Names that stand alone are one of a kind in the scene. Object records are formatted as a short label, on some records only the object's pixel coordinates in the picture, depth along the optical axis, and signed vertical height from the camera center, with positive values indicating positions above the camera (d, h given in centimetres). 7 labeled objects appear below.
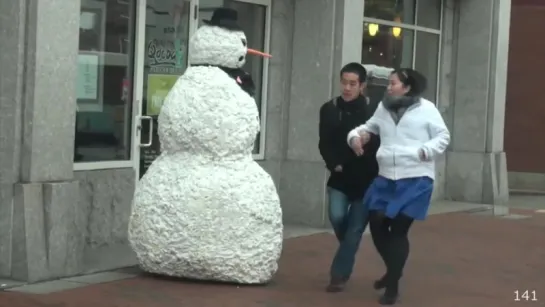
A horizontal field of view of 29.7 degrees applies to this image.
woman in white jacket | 743 -36
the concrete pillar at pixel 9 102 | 782 -7
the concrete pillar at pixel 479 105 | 1603 +14
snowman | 789 -67
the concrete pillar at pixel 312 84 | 1198 +26
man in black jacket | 791 -45
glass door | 1023 +44
